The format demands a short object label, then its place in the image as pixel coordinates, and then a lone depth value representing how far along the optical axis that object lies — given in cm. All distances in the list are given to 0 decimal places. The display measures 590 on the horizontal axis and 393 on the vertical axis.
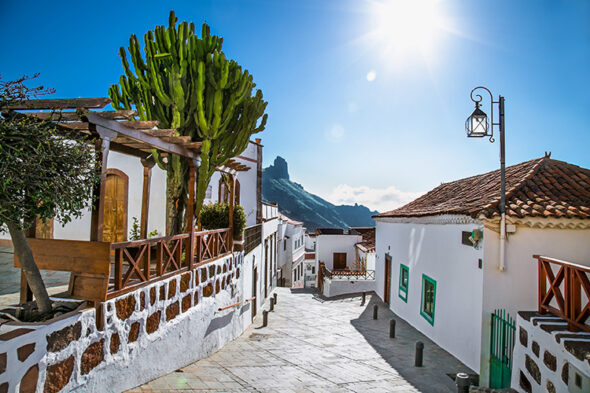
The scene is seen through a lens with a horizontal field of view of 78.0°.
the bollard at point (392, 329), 967
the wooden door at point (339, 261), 2897
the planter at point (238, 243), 966
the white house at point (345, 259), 1889
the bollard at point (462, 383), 550
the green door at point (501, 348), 612
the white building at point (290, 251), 2636
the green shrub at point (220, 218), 930
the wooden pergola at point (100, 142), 427
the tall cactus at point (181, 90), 771
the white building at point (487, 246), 666
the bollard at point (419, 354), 737
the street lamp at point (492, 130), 659
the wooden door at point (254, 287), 1203
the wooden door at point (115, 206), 1121
